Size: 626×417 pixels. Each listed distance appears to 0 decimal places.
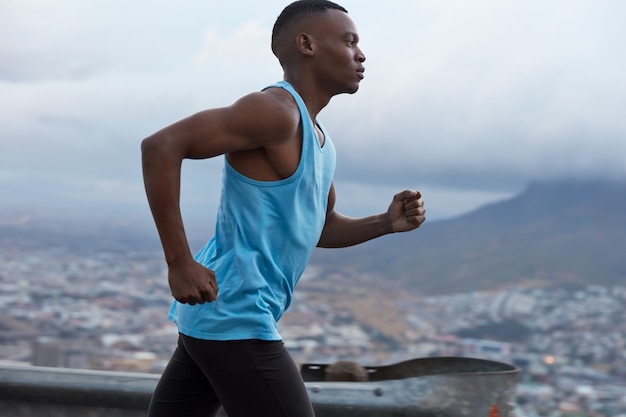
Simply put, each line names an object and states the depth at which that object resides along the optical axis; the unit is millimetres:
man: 1897
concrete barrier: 2631
